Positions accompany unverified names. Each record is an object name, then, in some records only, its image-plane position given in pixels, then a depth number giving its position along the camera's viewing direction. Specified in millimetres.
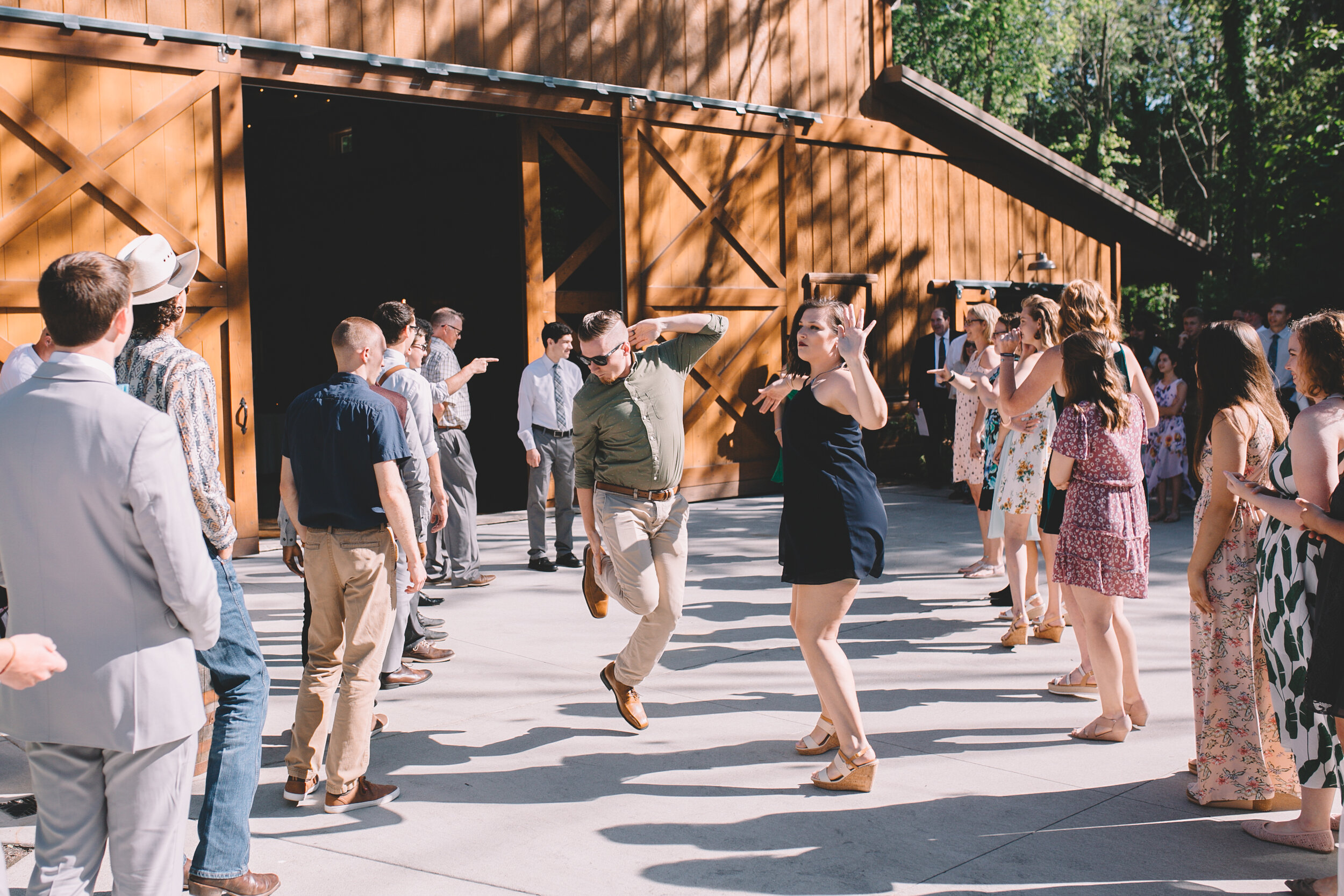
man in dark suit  13266
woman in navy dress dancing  4227
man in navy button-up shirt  4152
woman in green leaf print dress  3375
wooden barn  8664
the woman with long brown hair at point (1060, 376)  5121
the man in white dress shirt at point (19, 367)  5863
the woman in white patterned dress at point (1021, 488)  6352
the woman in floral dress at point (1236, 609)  3959
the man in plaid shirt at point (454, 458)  7949
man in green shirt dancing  4961
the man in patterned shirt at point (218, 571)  3428
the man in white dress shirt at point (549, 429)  8648
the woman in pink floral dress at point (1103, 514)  4688
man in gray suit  2504
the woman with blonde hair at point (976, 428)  7250
